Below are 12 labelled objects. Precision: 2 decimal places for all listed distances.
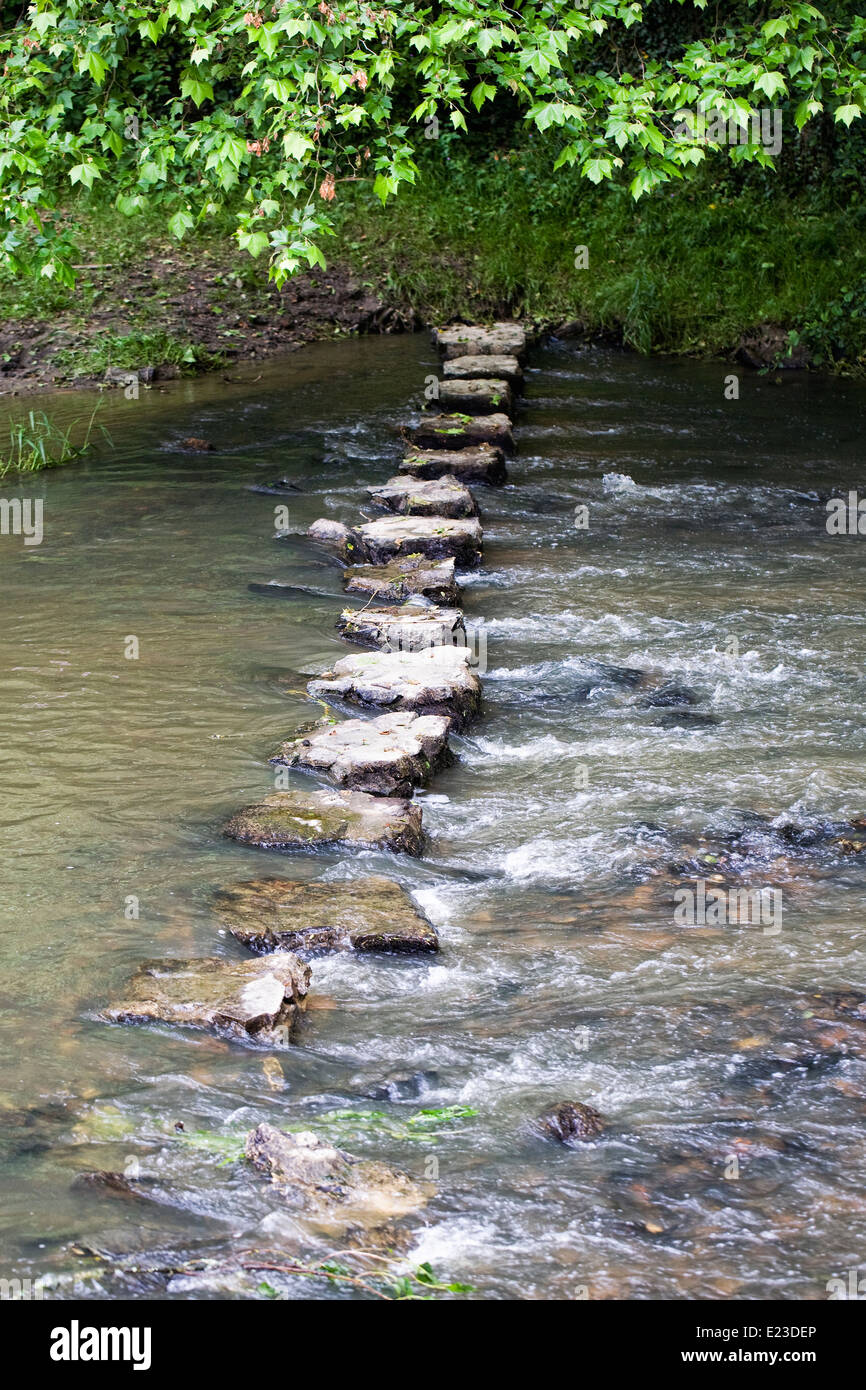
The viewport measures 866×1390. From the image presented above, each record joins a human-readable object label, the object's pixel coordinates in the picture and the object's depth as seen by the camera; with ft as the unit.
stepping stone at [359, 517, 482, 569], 25.31
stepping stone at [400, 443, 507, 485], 30.60
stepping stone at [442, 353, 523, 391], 38.58
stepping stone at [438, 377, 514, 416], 35.91
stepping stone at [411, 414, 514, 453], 32.76
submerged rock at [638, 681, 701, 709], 19.35
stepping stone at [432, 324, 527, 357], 42.16
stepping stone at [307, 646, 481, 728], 18.71
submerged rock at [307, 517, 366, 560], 25.84
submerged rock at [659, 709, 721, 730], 18.59
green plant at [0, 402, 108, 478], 31.50
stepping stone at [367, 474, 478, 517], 27.30
